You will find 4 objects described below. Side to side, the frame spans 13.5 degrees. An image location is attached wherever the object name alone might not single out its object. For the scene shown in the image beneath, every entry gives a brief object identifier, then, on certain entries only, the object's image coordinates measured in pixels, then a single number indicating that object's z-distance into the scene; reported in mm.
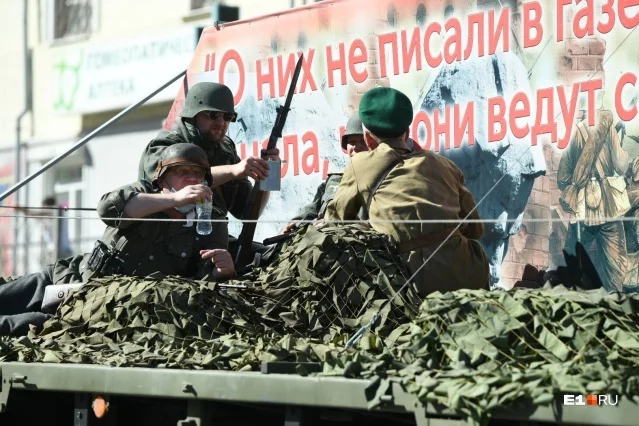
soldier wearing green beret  10140
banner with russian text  12527
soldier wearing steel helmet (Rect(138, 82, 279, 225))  12797
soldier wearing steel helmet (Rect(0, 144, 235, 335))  11131
